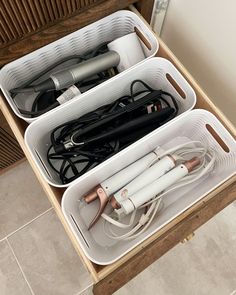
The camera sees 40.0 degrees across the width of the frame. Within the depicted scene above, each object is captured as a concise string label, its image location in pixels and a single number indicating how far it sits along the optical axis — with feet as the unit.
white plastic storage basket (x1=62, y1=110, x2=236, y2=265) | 1.97
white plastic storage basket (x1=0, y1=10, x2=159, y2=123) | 2.24
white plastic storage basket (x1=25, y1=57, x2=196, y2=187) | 2.11
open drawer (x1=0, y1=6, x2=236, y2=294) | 1.79
